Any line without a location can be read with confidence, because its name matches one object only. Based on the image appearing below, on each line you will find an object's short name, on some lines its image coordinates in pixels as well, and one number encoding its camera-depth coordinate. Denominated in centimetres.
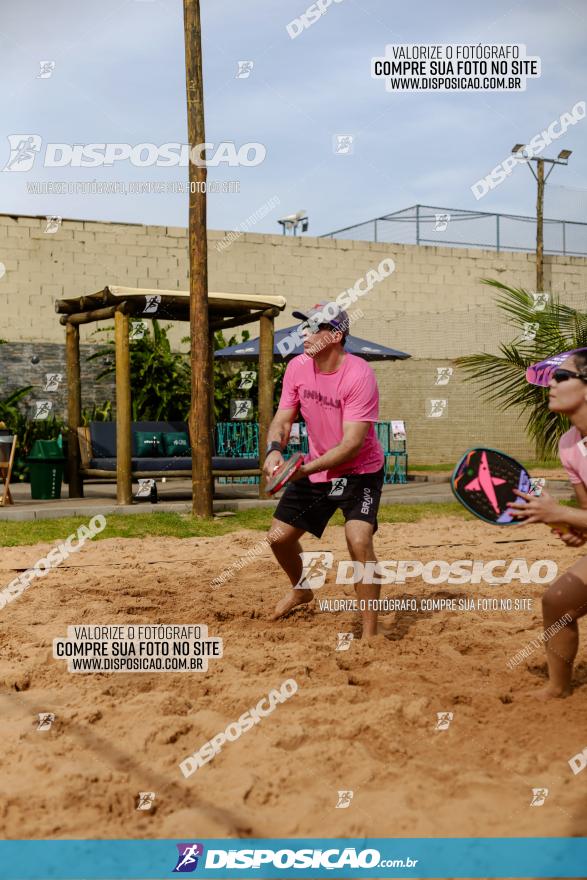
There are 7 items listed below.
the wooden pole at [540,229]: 2247
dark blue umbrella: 1488
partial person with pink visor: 362
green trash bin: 1219
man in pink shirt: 506
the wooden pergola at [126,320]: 1111
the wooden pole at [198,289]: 1022
